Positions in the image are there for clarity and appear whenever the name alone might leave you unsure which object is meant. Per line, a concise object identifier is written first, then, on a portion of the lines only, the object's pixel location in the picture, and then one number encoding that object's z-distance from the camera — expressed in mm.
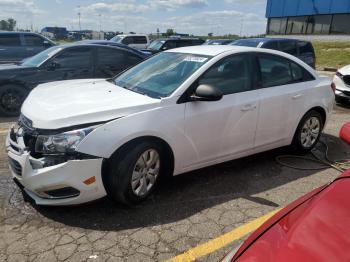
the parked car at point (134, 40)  22431
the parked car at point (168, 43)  17562
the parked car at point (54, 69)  7465
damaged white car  3256
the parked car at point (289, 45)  11125
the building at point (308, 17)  34344
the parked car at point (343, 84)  8836
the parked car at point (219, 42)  20423
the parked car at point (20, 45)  13750
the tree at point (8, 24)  87188
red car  1550
